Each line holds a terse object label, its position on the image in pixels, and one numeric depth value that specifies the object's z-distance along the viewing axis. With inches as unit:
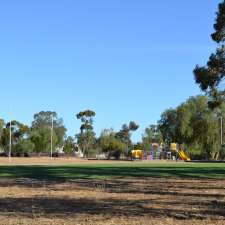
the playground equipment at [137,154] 4168.3
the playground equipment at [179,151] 4184.5
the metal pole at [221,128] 4202.3
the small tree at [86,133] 5856.3
